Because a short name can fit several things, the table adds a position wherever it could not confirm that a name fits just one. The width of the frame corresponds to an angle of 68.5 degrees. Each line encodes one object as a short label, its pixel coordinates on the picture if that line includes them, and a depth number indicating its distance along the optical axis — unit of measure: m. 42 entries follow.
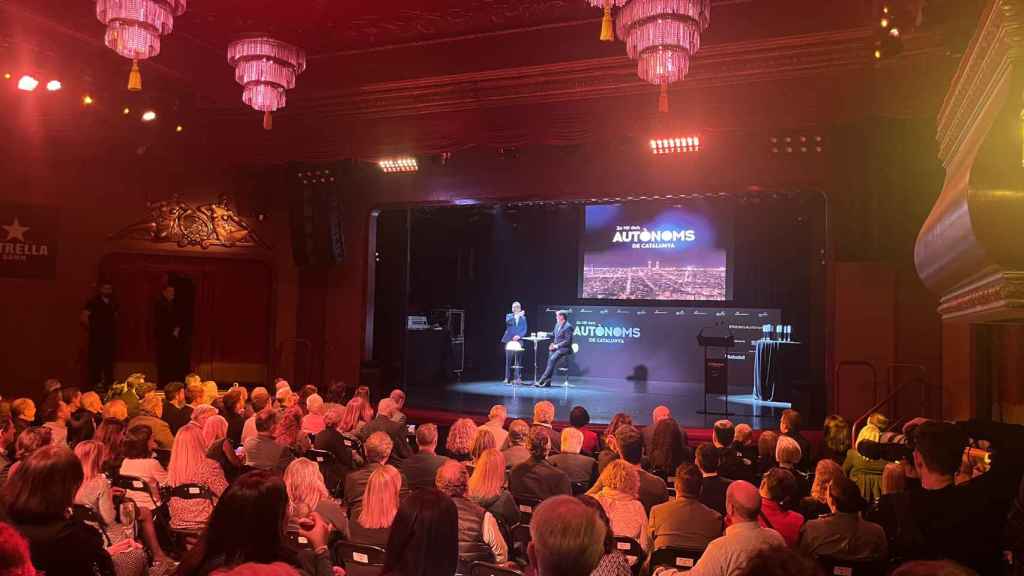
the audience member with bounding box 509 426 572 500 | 4.39
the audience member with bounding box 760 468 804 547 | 3.58
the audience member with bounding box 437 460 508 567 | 3.37
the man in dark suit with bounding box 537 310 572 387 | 12.67
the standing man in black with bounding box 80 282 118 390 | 9.41
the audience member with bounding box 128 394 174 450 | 5.38
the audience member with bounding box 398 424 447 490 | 4.60
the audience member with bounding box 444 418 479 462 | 5.05
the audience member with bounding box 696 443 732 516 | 4.12
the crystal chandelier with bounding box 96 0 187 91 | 4.77
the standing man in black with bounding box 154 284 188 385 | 10.41
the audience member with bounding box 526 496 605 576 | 1.91
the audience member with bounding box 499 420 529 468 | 5.05
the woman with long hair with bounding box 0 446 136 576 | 2.44
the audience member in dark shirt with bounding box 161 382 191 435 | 6.27
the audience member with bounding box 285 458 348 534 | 3.37
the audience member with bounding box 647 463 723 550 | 3.40
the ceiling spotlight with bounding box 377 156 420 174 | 10.16
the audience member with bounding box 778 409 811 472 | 5.91
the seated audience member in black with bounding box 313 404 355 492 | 5.16
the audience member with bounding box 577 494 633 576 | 2.66
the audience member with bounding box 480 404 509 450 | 5.70
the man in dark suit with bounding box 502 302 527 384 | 13.15
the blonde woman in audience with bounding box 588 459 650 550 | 3.66
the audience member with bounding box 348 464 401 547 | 3.17
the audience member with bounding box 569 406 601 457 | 6.17
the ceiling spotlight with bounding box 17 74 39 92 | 8.05
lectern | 10.32
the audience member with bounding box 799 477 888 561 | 3.27
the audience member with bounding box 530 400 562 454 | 5.89
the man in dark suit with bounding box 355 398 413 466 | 5.95
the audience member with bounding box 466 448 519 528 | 3.88
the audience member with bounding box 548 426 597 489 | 4.91
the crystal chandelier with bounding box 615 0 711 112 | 4.64
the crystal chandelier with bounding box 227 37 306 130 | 6.09
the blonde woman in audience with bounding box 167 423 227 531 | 3.97
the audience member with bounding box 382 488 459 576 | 2.26
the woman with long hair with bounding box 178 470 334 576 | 2.10
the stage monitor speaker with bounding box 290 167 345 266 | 10.40
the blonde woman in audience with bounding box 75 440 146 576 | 3.55
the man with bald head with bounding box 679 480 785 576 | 2.72
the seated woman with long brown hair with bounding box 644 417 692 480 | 5.38
